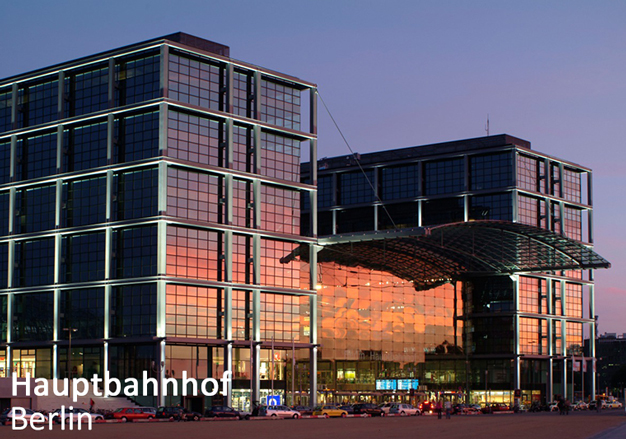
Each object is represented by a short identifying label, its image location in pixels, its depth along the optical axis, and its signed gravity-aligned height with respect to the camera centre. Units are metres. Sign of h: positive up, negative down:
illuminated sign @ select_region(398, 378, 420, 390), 142.00 -10.96
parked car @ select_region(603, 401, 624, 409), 161.12 -15.82
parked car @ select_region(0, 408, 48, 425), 76.75 -8.67
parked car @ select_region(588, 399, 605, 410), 143.50 -14.09
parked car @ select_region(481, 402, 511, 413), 126.25 -13.70
